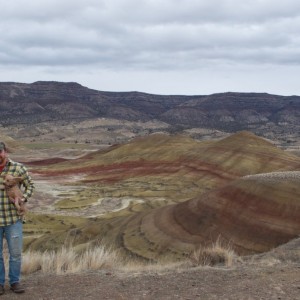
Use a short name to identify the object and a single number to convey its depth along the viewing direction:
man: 8.34
